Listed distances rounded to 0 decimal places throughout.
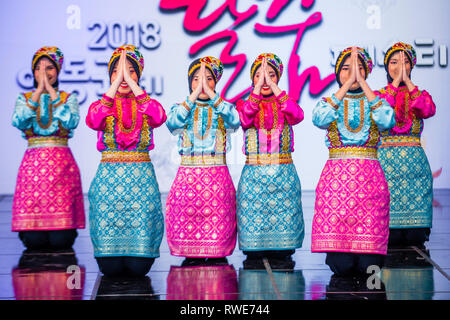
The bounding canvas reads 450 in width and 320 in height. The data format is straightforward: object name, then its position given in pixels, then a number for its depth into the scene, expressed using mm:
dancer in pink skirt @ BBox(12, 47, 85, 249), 9382
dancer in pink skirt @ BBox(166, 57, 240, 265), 8431
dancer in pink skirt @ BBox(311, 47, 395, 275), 7455
